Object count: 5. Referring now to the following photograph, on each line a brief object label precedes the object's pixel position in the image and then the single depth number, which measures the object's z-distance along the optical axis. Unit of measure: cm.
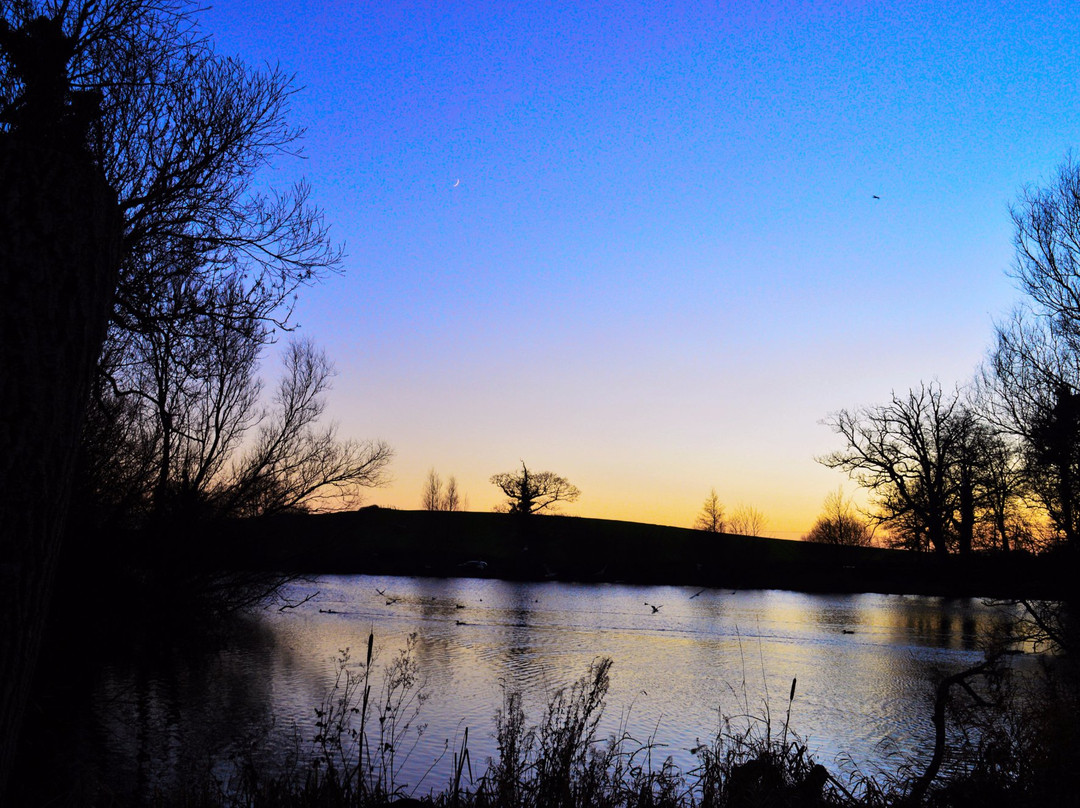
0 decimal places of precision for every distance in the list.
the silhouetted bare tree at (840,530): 7885
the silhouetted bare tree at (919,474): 3962
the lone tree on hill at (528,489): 7869
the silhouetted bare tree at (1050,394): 1961
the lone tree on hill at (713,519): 11488
